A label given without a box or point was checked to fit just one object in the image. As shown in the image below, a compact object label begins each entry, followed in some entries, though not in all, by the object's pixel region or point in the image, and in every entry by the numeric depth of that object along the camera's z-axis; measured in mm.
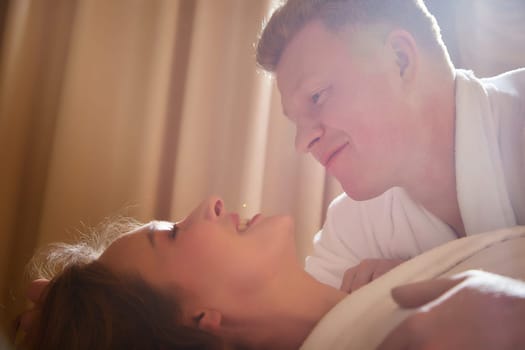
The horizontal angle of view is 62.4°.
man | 792
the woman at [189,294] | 619
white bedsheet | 552
